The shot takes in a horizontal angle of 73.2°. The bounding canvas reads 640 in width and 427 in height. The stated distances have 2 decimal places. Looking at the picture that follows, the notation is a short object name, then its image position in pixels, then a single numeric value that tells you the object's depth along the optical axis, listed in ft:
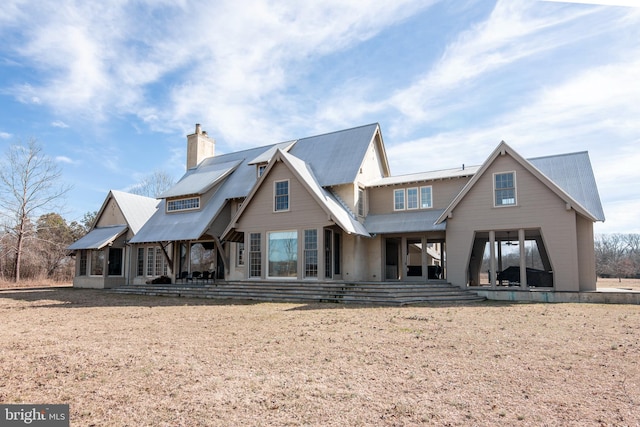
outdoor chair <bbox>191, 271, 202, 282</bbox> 85.45
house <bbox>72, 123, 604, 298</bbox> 60.59
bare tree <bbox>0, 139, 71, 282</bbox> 112.98
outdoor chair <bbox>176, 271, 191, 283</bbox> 84.33
